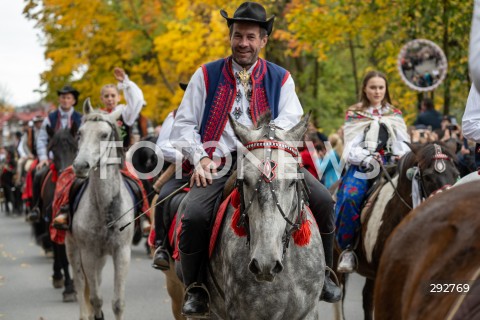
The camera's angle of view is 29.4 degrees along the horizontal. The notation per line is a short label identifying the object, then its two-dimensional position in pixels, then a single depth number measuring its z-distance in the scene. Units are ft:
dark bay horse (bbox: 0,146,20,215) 114.11
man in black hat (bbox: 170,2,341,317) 20.88
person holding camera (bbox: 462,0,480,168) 10.90
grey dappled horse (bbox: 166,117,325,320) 17.35
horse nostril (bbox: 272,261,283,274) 17.11
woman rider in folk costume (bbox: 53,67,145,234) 37.14
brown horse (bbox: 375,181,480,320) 10.82
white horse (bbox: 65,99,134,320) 32.96
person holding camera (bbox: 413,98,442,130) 51.93
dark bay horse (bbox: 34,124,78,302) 41.79
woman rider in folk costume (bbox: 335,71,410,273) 32.58
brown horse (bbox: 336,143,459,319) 28.60
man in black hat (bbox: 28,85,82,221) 47.24
